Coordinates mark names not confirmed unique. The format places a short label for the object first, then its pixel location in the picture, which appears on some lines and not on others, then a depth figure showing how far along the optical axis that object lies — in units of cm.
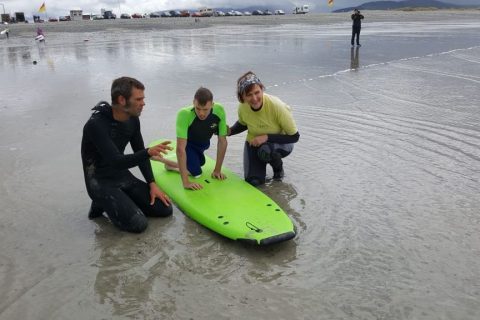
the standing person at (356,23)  1964
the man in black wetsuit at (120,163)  392
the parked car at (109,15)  8788
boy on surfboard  455
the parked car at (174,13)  8888
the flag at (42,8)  4716
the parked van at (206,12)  8889
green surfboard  369
